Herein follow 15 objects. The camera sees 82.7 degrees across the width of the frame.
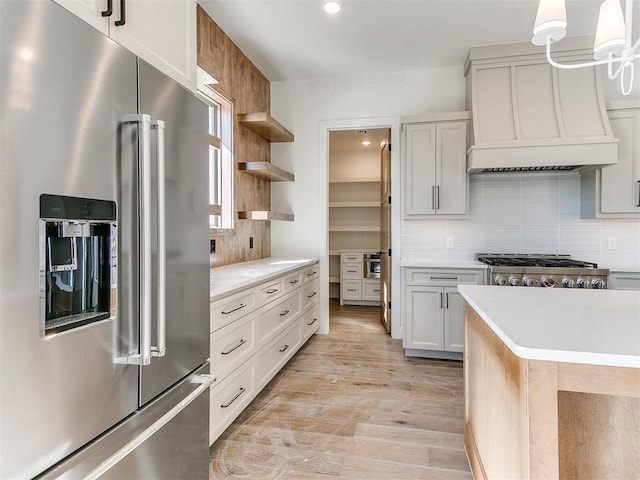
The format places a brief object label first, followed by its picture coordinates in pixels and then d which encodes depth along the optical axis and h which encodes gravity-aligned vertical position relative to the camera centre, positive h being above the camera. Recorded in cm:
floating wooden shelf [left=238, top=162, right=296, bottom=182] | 338 +67
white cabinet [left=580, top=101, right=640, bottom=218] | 317 +55
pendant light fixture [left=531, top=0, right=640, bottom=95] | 153 +92
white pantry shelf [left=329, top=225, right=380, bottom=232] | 616 +16
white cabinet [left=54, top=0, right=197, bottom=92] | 99 +70
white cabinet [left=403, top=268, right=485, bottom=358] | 331 -68
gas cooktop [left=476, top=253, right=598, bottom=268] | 306 -21
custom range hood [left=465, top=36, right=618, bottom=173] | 312 +112
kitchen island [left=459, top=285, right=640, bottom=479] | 95 -43
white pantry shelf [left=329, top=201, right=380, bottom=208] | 610 +58
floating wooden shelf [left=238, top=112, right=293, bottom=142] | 338 +112
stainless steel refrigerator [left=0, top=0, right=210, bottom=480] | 71 -4
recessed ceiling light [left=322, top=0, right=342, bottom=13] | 266 +173
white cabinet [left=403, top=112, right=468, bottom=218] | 353 +69
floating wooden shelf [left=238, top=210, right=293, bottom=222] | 338 +22
